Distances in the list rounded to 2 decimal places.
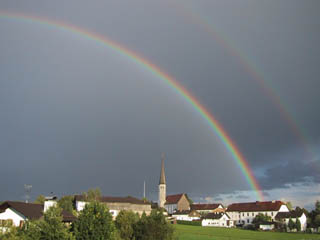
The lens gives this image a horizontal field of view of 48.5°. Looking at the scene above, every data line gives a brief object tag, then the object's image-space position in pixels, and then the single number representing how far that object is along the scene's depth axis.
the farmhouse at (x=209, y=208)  157.44
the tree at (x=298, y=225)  103.72
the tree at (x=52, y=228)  32.94
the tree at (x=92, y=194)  105.69
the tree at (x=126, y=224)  46.09
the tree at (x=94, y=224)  35.66
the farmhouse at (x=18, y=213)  50.08
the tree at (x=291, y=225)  105.00
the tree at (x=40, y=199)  105.00
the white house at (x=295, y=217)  114.51
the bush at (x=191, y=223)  114.31
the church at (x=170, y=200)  173.30
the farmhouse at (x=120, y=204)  106.25
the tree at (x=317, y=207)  116.71
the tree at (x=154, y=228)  43.72
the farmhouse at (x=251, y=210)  134.38
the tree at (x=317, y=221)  107.75
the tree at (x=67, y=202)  97.74
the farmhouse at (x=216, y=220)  122.96
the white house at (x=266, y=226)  108.81
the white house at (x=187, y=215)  136.25
